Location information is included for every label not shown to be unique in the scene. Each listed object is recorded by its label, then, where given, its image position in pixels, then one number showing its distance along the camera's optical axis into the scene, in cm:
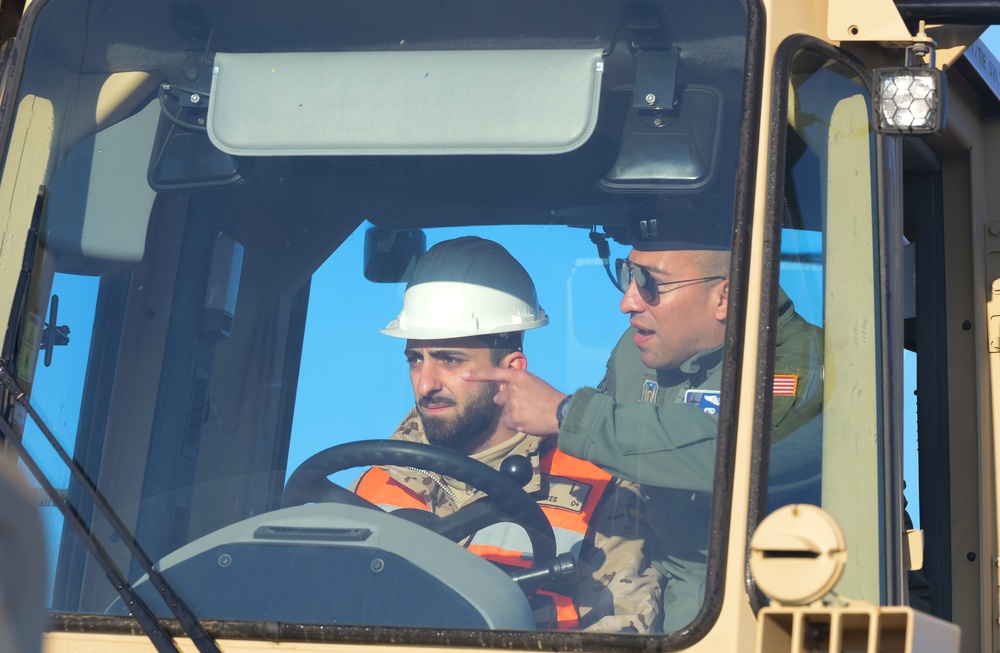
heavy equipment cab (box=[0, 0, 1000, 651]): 466
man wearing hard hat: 457
